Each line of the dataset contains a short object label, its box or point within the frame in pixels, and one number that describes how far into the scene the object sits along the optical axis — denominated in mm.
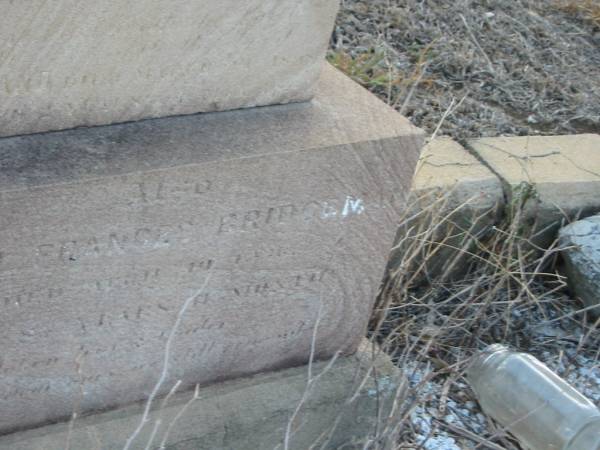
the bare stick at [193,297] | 1679
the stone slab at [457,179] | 2549
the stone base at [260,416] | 1782
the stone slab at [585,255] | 2629
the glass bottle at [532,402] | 2125
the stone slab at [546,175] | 2684
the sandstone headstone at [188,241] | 1528
